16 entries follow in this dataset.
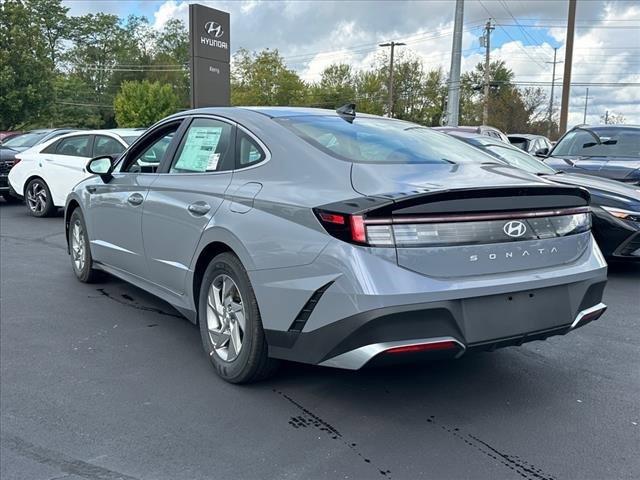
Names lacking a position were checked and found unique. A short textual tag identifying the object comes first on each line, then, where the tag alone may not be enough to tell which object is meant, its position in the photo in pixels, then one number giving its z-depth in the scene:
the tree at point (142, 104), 51.81
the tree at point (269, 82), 66.50
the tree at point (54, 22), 65.99
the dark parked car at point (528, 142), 15.85
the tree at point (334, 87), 70.75
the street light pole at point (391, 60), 55.09
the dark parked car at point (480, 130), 12.40
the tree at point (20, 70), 30.34
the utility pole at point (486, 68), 47.72
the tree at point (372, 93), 65.75
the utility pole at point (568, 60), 21.84
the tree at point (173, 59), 72.75
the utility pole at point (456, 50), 21.31
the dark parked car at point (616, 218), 6.09
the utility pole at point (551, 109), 62.79
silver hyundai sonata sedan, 2.80
